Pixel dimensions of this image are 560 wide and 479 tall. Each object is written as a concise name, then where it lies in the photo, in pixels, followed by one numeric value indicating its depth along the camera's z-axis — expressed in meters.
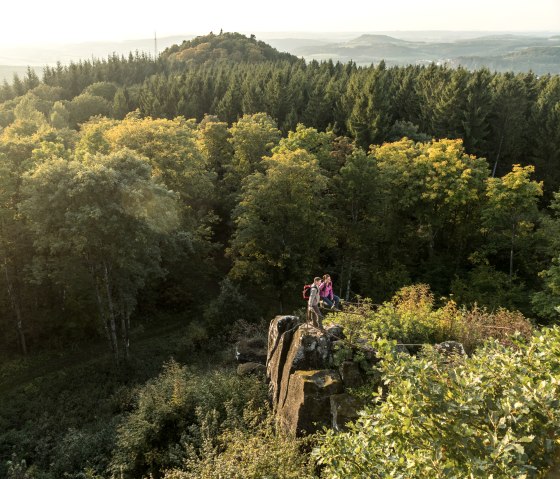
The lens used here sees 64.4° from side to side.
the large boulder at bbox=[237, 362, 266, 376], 19.68
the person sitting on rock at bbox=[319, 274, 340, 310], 18.06
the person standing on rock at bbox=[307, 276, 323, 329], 16.22
